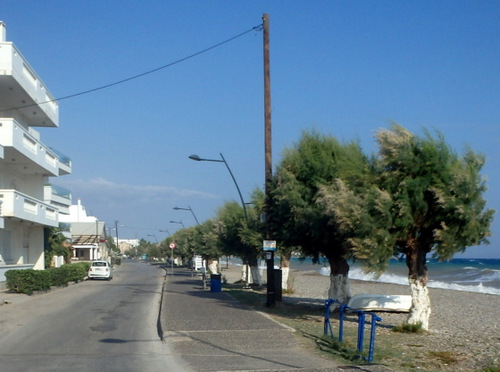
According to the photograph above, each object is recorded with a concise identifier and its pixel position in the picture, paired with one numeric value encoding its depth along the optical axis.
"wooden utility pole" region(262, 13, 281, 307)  22.11
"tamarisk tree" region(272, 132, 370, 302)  19.05
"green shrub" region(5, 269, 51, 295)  29.64
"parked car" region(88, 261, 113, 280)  50.53
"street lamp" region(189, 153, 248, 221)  29.93
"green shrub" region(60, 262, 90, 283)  41.31
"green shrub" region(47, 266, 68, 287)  34.44
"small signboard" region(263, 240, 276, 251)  21.44
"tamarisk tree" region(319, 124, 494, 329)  14.83
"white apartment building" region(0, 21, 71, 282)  29.64
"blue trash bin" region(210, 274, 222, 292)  33.12
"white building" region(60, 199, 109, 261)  84.94
